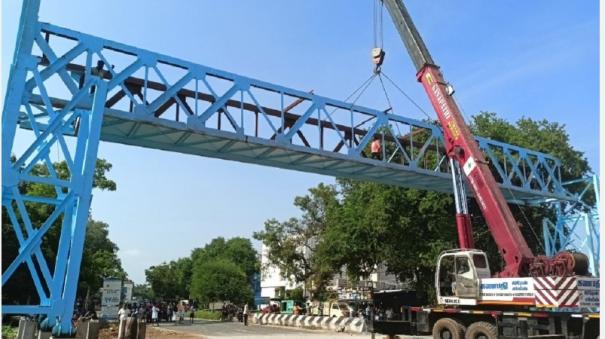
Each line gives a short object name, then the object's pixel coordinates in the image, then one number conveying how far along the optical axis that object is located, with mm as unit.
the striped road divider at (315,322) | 26297
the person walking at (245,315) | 33781
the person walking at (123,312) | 23628
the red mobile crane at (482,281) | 13414
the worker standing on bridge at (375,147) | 19584
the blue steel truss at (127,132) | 11852
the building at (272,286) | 78250
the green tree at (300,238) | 46438
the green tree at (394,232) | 27766
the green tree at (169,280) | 107125
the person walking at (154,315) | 36844
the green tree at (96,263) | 36303
